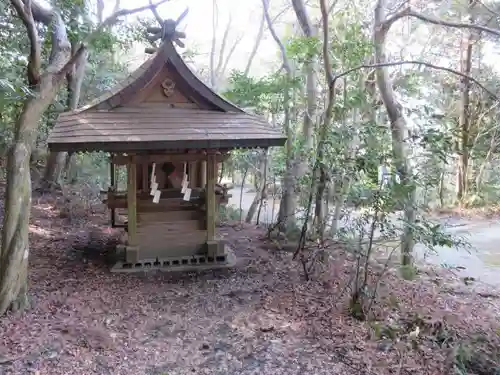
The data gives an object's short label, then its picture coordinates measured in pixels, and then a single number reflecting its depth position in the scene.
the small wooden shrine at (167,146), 5.71
